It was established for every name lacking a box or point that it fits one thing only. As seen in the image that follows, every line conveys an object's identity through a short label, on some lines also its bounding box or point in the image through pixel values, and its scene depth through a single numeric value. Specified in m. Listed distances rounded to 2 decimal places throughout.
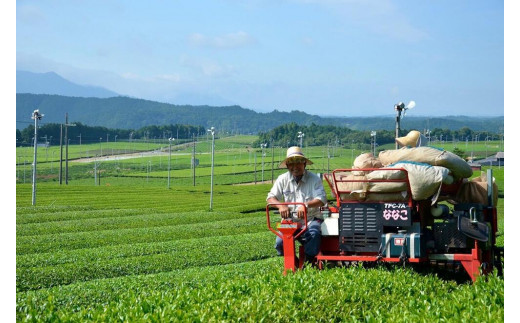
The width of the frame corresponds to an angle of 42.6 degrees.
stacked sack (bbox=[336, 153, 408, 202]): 11.89
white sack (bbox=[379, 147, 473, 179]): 12.21
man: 12.32
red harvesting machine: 11.73
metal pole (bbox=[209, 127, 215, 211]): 51.78
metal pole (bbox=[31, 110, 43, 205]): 53.94
